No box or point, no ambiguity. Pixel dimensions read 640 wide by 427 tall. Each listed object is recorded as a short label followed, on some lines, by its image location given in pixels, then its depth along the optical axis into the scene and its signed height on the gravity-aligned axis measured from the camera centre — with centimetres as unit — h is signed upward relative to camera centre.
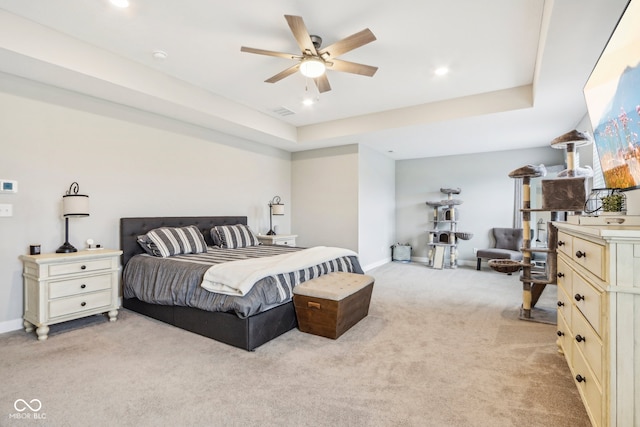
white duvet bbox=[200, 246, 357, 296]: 263 -52
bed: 261 -85
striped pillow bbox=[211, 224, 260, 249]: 457 -36
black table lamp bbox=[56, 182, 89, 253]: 315 +3
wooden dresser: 130 -49
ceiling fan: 236 +134
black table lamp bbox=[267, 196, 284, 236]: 575 +5
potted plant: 193 +7
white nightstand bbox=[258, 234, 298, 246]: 544 -47
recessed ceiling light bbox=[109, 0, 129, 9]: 239 +160
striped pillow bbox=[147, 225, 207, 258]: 367 -34
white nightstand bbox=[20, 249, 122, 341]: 283 -72
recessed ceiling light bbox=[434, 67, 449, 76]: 346 +159
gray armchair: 579 -64
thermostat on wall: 297 +24
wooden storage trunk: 279 -85
